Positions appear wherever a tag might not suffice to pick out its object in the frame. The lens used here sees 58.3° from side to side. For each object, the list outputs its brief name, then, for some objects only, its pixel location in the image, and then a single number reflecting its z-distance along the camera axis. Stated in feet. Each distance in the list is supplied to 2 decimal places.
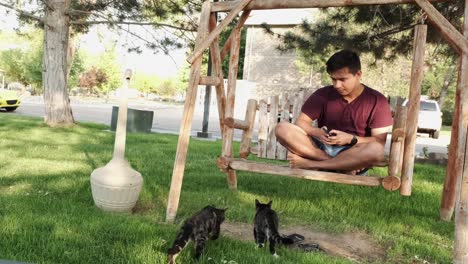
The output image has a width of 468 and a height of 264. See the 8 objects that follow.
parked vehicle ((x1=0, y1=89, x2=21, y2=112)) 63.67
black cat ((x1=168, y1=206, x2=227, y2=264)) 9.12
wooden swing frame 10.61
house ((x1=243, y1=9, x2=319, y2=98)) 116.03
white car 65.98
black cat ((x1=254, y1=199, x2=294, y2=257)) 10.37
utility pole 40.88
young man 12.33
